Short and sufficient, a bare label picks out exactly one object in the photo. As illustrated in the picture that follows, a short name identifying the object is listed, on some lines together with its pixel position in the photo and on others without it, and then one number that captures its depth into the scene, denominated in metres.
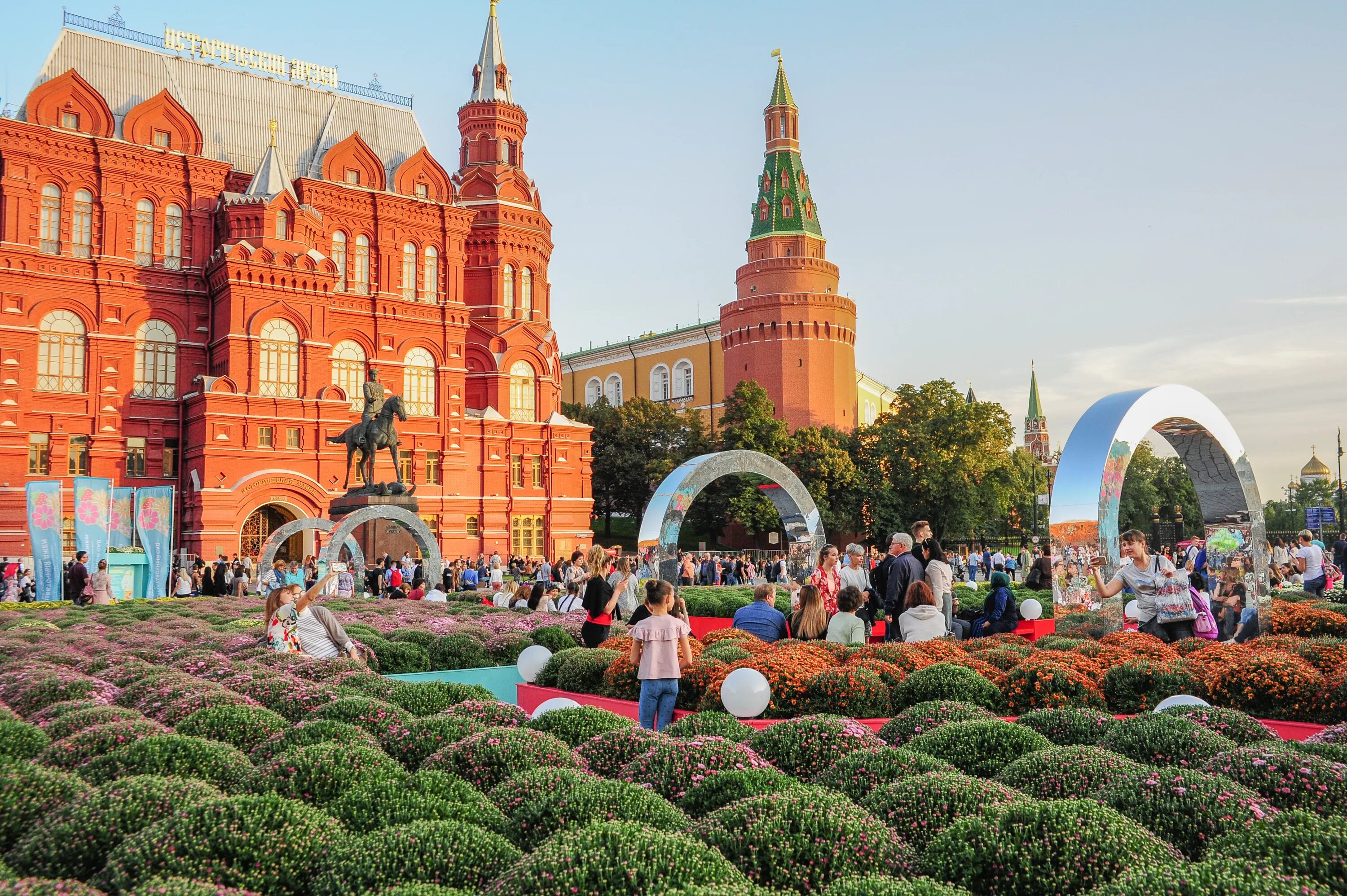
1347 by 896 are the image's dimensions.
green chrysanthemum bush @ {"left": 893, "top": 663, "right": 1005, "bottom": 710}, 7.84
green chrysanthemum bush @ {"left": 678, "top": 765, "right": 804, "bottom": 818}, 5.05
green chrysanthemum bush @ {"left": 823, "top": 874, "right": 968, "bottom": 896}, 3.63
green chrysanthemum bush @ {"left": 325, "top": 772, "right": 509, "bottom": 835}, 4.73
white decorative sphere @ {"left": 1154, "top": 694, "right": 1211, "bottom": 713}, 7.10
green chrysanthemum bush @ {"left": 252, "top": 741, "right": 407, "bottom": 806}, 5.19
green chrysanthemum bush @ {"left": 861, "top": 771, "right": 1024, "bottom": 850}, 4.56
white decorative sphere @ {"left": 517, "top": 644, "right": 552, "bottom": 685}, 10.59
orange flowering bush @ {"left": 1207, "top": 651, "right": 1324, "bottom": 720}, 7.61
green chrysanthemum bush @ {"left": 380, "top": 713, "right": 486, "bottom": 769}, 6.25
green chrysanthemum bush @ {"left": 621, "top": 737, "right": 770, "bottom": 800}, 5.29
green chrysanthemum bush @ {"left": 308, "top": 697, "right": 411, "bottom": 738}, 6.69
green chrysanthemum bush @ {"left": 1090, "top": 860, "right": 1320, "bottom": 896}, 3.42
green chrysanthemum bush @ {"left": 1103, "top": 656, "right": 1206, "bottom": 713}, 8.02
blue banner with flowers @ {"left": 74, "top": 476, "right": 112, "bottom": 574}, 24.44
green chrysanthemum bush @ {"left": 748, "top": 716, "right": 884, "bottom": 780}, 5.95
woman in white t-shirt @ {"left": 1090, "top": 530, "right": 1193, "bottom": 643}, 9.86
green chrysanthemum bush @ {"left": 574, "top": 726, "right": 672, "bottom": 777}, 5.82
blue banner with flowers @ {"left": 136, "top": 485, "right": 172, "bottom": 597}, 25.45
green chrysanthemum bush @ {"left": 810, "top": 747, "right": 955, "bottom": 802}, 5.31
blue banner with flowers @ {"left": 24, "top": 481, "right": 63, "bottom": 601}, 23.56
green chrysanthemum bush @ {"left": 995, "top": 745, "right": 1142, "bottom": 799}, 4.99
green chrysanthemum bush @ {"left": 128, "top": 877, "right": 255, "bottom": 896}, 3.65
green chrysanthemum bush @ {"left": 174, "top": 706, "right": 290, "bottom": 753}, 6.67
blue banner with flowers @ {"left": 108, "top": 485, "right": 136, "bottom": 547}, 25.84
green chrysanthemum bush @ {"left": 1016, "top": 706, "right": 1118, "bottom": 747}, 6.21
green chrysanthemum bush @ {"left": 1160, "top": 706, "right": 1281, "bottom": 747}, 5.86
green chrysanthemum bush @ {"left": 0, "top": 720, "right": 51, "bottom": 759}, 6.18
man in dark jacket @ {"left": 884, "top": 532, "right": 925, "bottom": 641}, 11.01
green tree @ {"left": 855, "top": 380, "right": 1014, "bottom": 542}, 50.06
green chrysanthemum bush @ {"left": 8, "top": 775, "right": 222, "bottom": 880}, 4.39
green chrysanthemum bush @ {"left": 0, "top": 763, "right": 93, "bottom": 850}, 4.89
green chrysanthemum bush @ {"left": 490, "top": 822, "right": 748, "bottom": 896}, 3.67
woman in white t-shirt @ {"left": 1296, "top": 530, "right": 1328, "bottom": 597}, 17.11
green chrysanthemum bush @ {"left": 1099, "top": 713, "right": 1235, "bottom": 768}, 5.50
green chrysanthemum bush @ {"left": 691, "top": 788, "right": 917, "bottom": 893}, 4.14
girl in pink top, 7.68
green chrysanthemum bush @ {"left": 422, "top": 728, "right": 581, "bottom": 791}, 5.57
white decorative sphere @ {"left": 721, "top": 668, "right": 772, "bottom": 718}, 7.75
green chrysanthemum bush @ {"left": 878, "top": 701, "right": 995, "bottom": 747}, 6.56
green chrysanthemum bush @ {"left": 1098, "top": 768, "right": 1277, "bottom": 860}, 4.38
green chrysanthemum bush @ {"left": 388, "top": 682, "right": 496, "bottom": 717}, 8.04
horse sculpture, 26.52
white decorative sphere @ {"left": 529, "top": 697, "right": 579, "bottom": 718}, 7.00
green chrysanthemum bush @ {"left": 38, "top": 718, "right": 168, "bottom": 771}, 5.91
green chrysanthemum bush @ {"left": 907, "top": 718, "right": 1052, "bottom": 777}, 5.71
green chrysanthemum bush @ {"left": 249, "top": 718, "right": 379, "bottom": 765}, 6.07
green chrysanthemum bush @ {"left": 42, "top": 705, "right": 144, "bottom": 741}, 6.64
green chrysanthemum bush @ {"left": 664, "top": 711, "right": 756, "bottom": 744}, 6.38
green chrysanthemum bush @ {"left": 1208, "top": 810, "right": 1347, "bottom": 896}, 3.62
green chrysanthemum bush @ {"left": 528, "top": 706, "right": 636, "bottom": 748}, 6.52
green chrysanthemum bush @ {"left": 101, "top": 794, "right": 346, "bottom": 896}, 4.14
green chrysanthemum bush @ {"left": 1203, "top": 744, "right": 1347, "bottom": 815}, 4.56
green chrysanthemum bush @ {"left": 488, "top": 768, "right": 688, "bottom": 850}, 4.59
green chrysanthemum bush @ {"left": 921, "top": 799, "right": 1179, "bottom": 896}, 3.96
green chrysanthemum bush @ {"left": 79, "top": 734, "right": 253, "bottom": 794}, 5.58
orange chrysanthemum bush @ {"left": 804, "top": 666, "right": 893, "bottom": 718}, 7.97
